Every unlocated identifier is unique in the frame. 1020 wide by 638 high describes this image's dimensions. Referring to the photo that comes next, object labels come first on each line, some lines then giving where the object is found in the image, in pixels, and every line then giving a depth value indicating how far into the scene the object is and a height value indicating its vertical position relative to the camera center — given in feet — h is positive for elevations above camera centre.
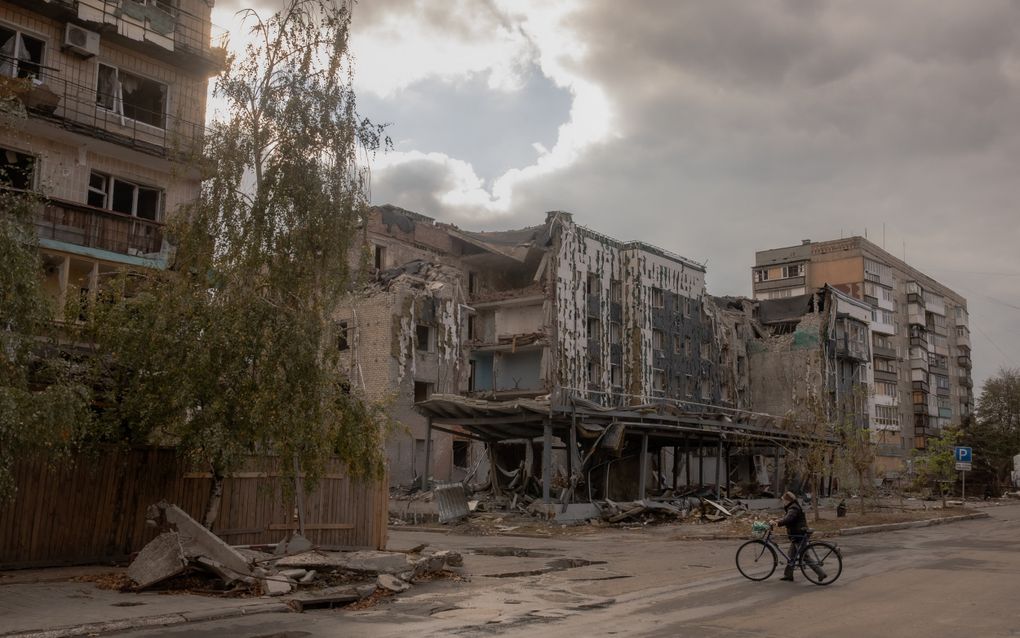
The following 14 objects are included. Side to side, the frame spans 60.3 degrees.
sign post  147.33 -0.80
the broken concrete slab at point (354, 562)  44.47 -6.19
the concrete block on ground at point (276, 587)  40.63 -6.80
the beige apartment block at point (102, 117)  71.61 +27.46
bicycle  46.68 -6.00
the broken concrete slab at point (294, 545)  49.32 -5.94
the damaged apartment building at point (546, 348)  117.50 +18.08
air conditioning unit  74.54 +33.37
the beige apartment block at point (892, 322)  272.72 +46.02
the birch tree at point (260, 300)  47.34 +7.68
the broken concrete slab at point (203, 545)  42.16 -5.19
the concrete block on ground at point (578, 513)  100.83 -7.90
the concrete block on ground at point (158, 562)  41.34 -5.91
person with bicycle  47.52 -4.22
